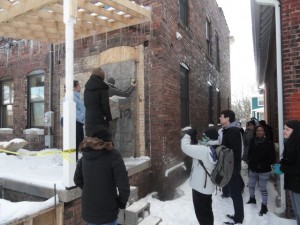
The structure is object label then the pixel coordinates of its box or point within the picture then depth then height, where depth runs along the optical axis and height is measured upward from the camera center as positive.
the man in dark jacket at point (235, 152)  4.48 -0.67
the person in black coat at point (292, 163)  3.56 -0.70
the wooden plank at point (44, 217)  3.52 -1.43
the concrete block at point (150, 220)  4.26 -1.75
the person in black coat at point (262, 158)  5.08 -0.90
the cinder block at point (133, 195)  4.55 -1.43
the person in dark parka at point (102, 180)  2.85 -0.71
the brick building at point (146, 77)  6.26 +1.07
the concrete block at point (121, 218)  4.29 -1.69
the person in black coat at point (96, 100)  4.40 +0.23
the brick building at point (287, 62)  4.89 +0.93
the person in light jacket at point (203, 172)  3.79 -0.88
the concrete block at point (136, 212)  4.18 -1.60
